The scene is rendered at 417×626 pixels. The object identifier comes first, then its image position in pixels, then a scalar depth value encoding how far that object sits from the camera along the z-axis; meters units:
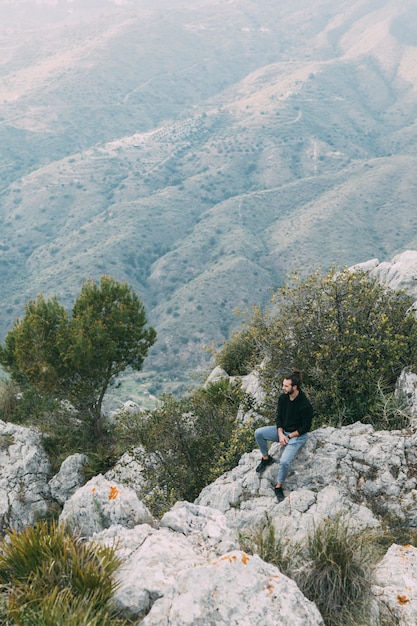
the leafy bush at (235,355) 16.34
